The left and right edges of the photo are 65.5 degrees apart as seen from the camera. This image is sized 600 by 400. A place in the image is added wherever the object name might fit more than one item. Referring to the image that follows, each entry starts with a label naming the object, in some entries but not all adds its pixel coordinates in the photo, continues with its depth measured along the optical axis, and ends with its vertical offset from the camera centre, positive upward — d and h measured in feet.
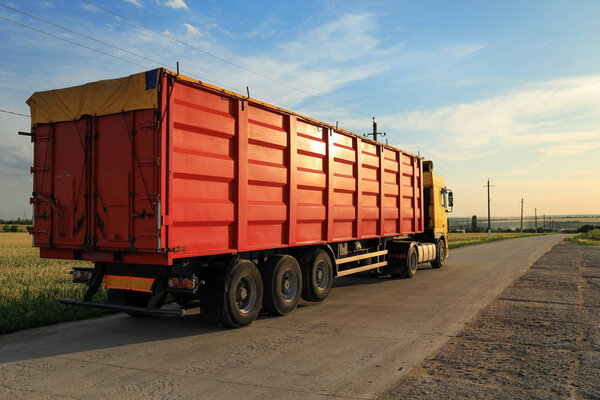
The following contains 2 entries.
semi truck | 19.95 +1.42
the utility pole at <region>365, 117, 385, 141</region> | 130.00 +25.58
